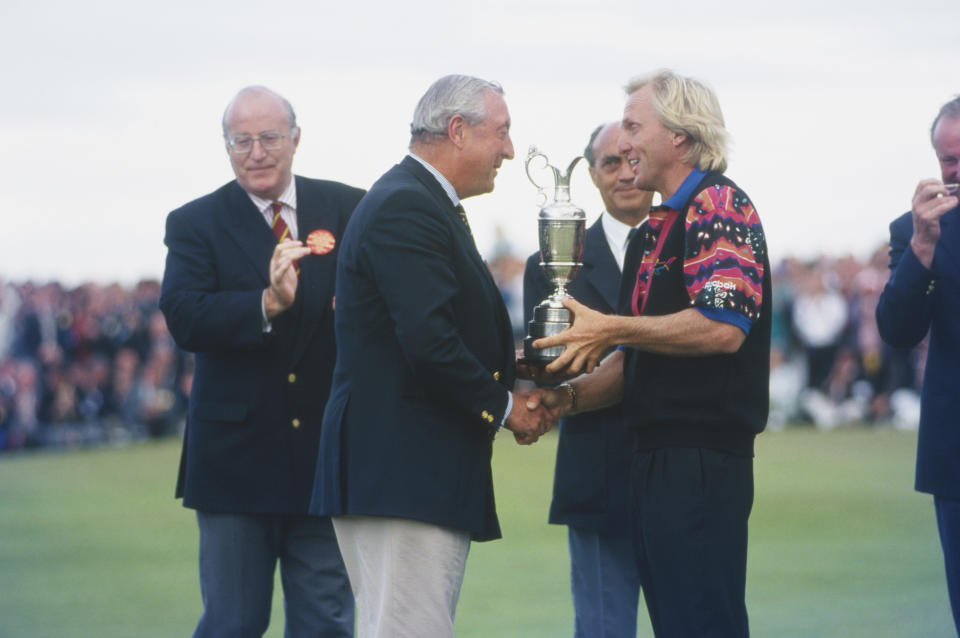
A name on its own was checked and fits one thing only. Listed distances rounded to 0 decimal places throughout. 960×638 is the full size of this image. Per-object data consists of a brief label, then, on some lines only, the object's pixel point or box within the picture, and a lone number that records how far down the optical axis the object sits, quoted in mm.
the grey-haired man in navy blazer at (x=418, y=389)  8000
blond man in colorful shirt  7754
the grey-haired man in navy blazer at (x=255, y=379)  9703
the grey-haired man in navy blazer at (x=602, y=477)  9852
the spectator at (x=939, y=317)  8930
